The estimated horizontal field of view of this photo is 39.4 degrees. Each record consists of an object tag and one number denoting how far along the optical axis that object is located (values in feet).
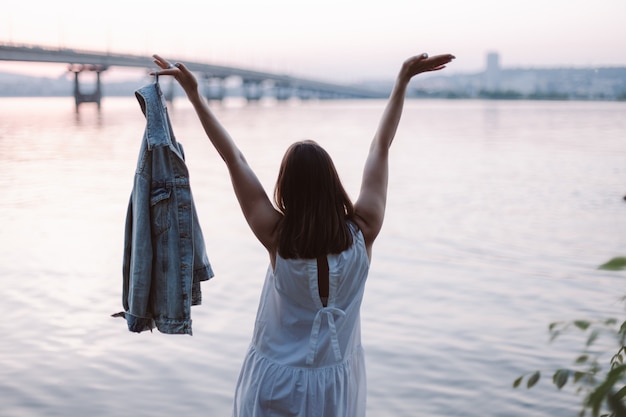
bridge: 206.80
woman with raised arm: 8.93
